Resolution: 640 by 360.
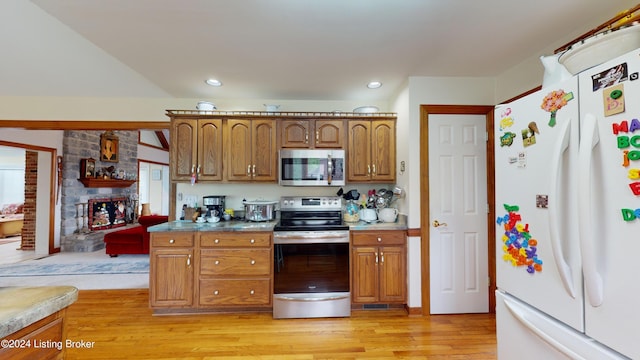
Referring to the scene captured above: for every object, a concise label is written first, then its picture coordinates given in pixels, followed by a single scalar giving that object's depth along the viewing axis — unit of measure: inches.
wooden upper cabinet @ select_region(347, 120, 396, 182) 121.8
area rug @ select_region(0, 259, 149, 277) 156.5
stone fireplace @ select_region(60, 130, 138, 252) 207.5
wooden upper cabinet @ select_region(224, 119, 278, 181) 120.4
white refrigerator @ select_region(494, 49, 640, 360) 34.9
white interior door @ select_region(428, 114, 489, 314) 106.6
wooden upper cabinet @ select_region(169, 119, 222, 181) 119.3
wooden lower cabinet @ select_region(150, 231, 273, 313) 103.7
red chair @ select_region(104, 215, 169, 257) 187.0
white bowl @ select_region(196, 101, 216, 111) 118.8
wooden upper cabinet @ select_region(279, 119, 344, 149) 121.1
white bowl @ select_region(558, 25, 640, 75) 40.7
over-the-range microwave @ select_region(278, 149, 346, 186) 119.3
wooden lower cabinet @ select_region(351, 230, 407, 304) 105.4
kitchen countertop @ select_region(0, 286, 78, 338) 31.9
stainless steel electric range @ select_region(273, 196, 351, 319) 103.3
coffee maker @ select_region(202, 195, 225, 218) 122.3
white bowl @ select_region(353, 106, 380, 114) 122.0
